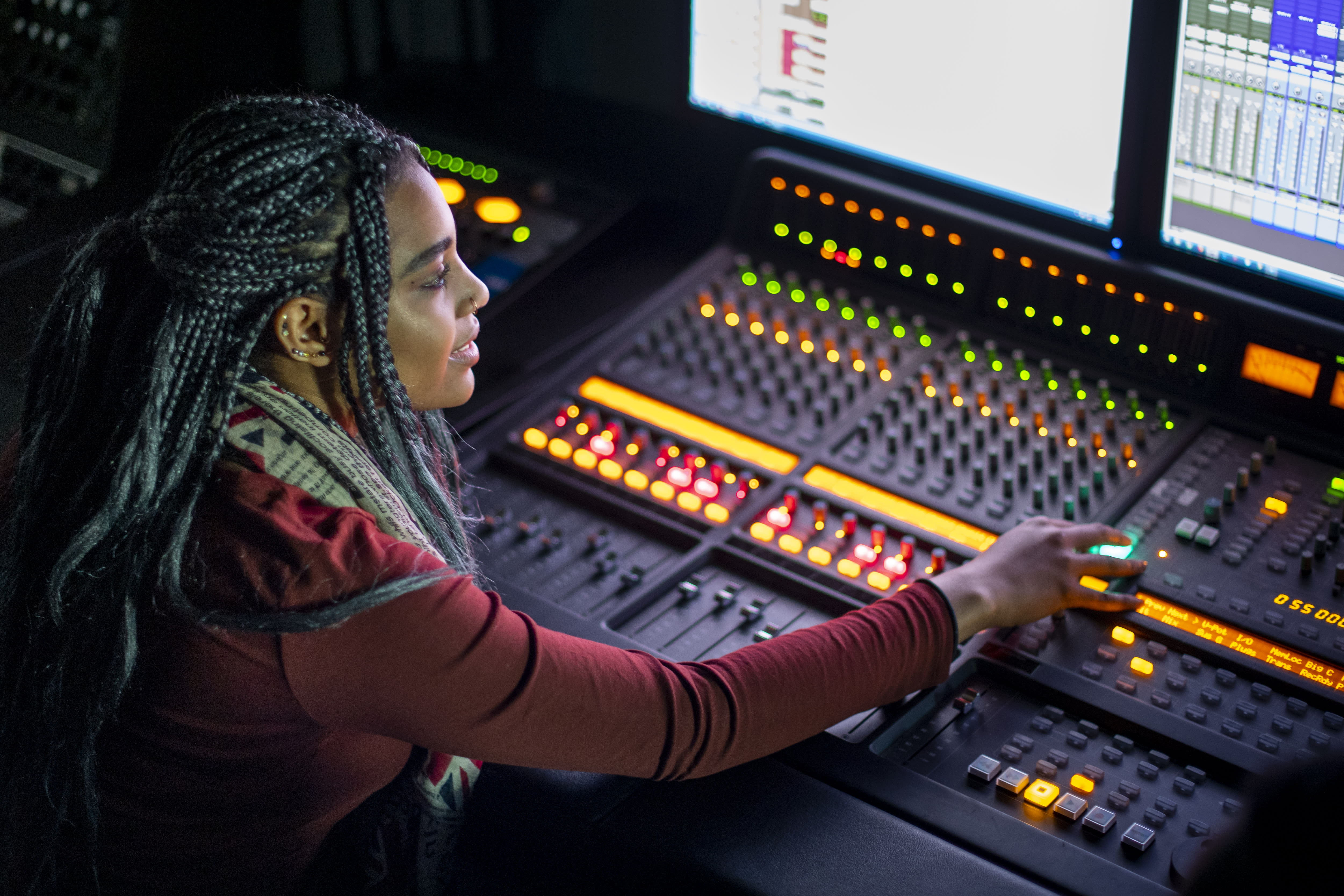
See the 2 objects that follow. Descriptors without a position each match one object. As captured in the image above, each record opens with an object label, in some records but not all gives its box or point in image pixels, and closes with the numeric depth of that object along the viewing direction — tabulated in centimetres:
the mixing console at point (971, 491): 125
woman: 111
